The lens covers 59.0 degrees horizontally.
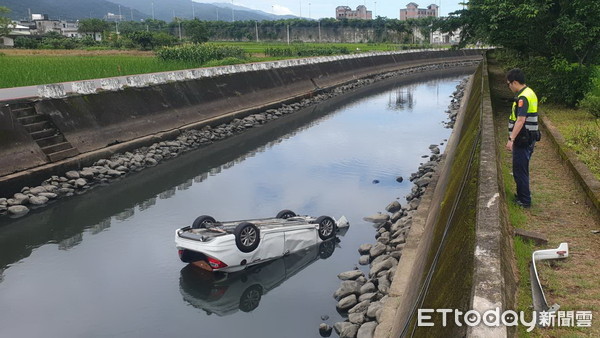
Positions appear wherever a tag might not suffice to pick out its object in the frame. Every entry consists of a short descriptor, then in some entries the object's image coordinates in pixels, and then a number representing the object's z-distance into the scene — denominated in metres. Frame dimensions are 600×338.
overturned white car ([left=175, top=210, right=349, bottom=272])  8.76
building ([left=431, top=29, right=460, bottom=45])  96.21
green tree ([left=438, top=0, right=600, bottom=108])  14.88
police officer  6.85
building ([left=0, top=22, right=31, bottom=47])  55.15
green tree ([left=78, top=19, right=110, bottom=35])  82.77
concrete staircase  14.83
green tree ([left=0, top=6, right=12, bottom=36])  57.31
